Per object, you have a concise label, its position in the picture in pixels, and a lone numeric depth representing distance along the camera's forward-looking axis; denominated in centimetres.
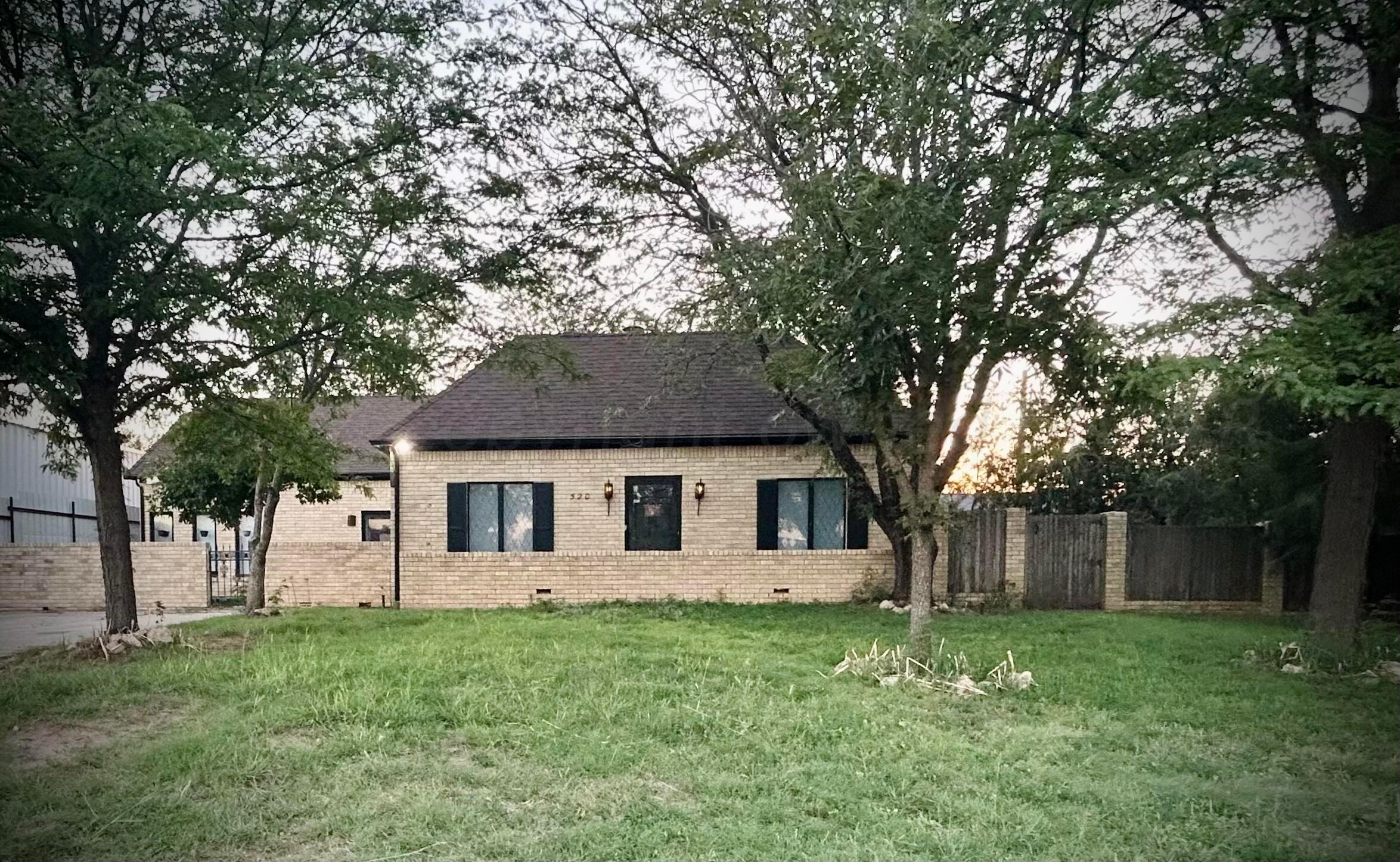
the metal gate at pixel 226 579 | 1422
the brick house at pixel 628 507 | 1188
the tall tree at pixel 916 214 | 529
